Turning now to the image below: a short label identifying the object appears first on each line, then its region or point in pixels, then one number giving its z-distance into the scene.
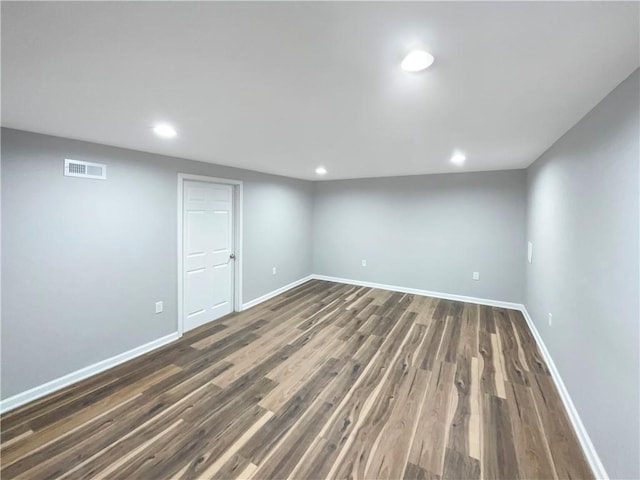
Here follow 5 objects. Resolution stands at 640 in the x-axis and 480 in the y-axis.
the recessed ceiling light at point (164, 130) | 2.20
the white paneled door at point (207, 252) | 3.66
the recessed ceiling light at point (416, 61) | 1.19
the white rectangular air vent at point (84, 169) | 2.49
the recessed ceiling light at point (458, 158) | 3.30
